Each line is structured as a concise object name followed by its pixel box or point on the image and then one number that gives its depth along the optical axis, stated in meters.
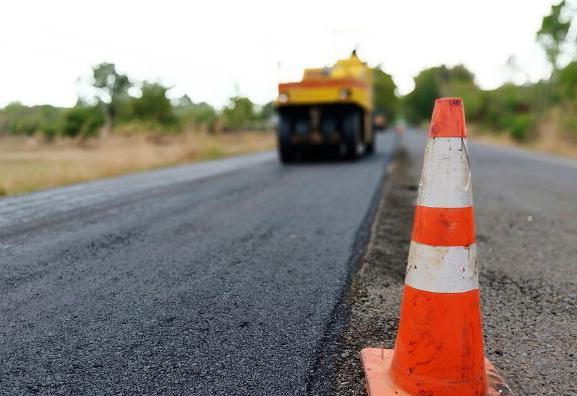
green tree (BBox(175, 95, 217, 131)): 43.55
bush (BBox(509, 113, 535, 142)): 25.80
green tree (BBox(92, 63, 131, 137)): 48.28
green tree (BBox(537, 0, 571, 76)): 23.11
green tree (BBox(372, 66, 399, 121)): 83.62
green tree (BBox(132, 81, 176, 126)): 41.00
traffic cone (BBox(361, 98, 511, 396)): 1.57
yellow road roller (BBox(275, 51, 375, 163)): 11.02
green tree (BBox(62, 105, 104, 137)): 36.34
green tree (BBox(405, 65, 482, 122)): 67.82
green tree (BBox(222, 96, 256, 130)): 37.75
